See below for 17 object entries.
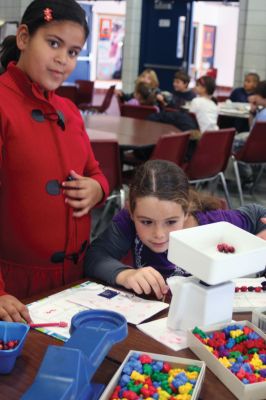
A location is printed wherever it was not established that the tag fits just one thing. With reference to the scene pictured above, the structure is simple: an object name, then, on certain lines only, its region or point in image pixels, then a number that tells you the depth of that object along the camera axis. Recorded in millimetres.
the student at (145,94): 6237
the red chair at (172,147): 3408
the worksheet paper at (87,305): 1236
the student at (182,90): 7305
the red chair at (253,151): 4745
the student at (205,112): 5312
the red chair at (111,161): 3135
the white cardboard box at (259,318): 1198
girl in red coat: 1432
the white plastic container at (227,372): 936
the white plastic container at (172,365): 910
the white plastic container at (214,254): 1029
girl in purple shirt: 1576
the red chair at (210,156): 3948
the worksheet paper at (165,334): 1145
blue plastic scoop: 791
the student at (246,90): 7584
